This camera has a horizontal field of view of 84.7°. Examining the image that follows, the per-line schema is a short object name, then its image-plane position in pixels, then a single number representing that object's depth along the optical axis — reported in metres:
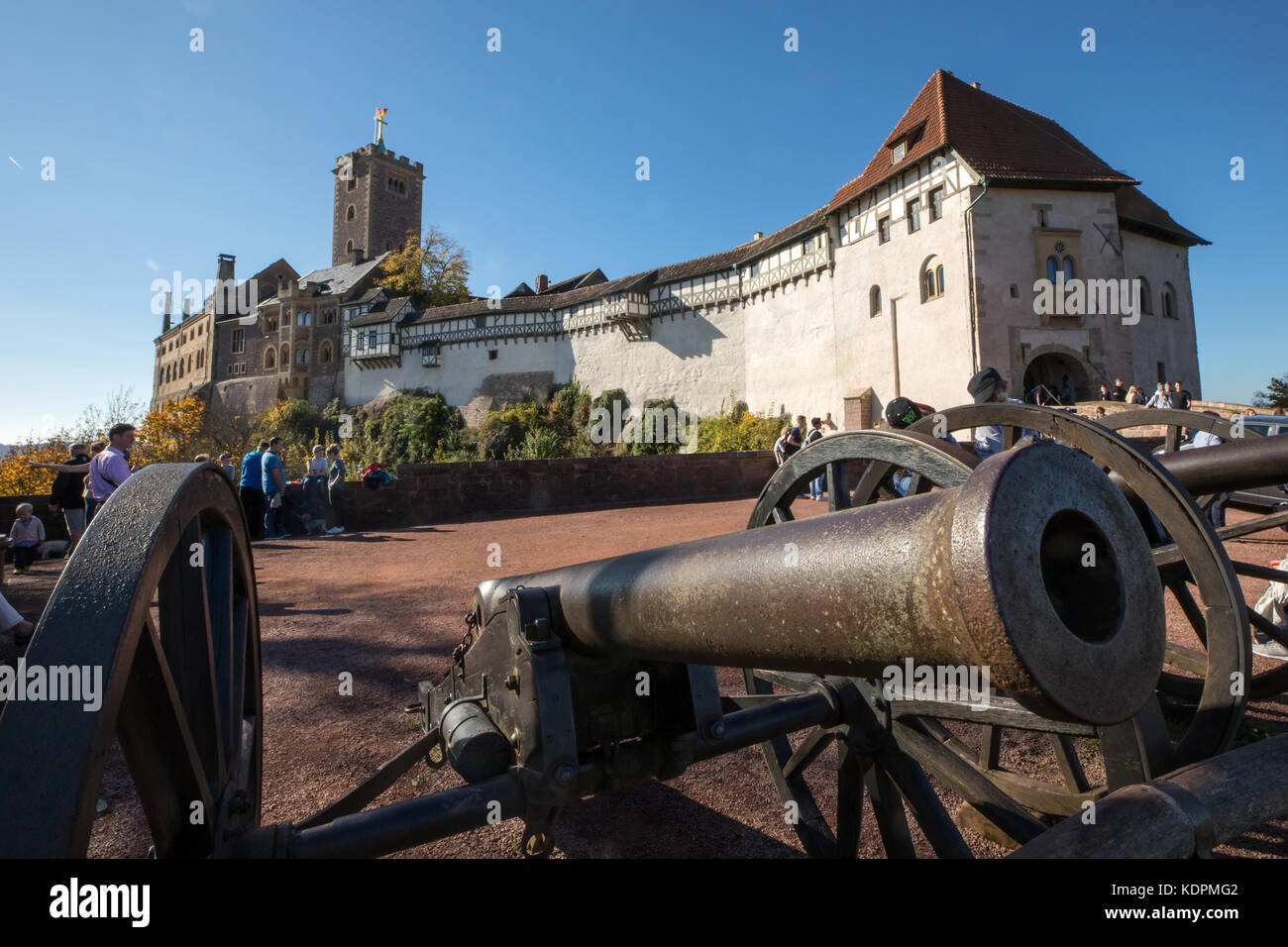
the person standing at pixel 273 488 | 11.00
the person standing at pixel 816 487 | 13.09
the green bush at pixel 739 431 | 29.56
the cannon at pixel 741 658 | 0.72
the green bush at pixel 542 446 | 36.12
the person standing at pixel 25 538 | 8.67
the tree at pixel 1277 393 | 33.09
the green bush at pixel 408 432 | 42.19
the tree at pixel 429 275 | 50.50
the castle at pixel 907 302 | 23.78
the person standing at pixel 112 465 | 6.32
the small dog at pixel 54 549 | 10.05
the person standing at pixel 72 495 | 7.75
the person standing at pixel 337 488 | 12.52
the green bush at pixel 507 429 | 38.56
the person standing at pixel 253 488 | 10.16
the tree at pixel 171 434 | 34.69
